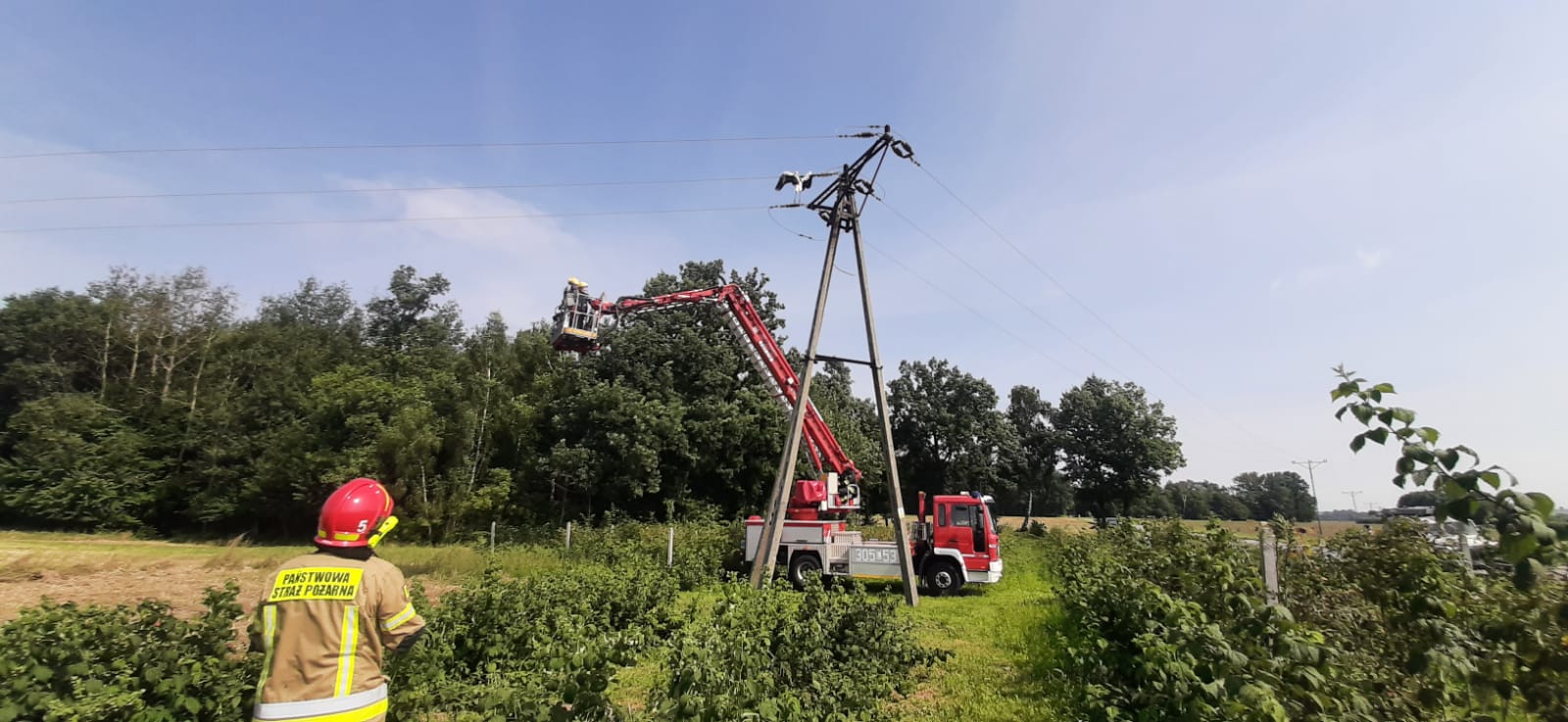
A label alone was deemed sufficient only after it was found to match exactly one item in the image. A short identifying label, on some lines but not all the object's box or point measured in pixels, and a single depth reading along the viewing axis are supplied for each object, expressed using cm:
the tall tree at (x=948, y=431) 5344
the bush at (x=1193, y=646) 228
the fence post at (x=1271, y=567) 451
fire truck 1453
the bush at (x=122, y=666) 325
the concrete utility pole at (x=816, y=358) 1186
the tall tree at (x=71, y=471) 3173
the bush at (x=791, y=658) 352
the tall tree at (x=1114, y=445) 5275
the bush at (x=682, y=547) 1525
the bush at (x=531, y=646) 340
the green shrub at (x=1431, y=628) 183
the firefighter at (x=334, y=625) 304
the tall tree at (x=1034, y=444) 5891
